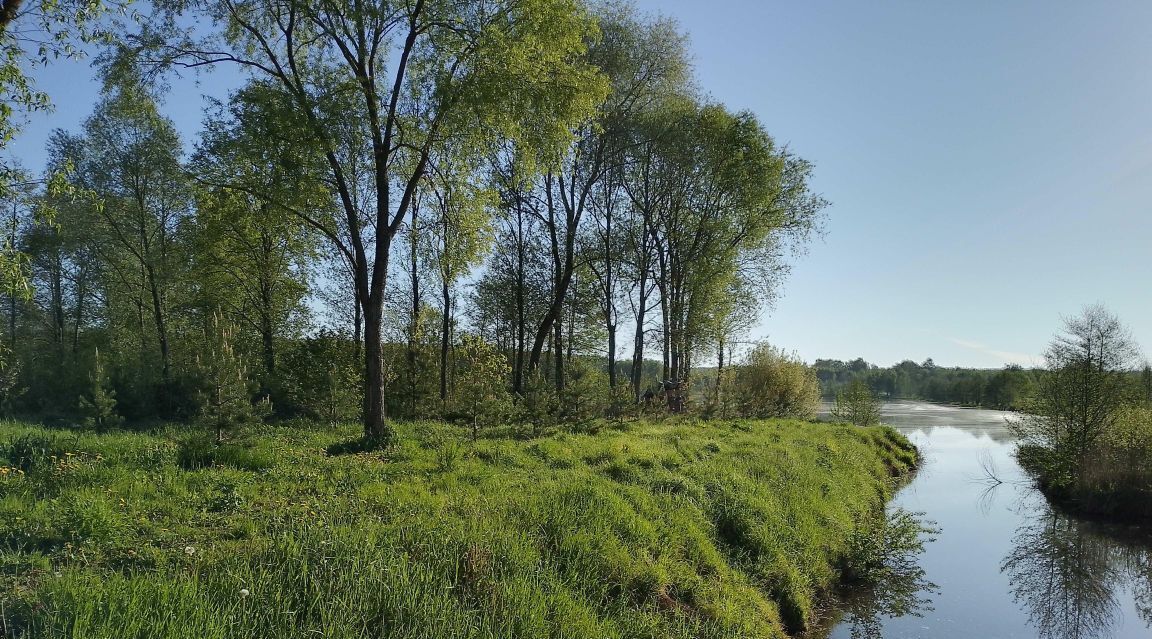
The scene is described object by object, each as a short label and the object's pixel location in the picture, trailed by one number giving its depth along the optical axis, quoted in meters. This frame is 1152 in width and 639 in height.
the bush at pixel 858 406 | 34.69
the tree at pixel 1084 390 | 20.78
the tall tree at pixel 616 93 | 21.70
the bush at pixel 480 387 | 12.99
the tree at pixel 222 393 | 10.71
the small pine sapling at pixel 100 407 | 12.93
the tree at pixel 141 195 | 25.56
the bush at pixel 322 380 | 16.31
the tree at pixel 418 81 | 11.04
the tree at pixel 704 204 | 24.94
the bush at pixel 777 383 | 29.78
